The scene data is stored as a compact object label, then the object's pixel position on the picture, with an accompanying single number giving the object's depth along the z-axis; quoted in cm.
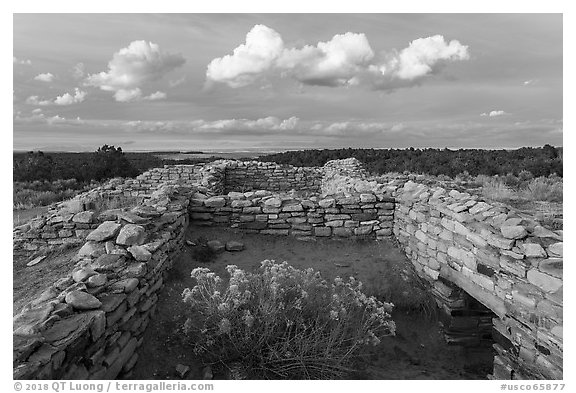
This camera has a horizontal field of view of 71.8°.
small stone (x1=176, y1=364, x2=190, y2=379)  372
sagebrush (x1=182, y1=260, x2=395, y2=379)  373
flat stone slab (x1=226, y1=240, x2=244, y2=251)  688
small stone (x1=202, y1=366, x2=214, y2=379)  371
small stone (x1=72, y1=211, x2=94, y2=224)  717
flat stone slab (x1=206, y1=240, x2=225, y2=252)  675
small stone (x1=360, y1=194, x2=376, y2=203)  779
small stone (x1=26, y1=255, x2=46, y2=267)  664
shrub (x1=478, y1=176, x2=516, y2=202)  1078
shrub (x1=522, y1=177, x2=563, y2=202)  1134
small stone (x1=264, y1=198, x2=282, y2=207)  759
